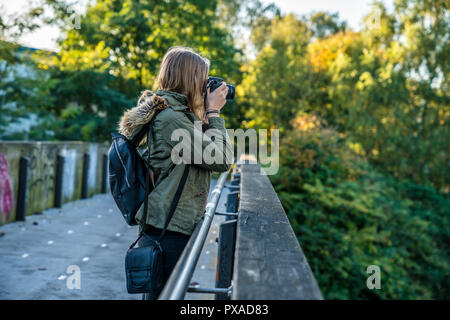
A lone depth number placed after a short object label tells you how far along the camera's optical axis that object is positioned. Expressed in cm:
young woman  245
